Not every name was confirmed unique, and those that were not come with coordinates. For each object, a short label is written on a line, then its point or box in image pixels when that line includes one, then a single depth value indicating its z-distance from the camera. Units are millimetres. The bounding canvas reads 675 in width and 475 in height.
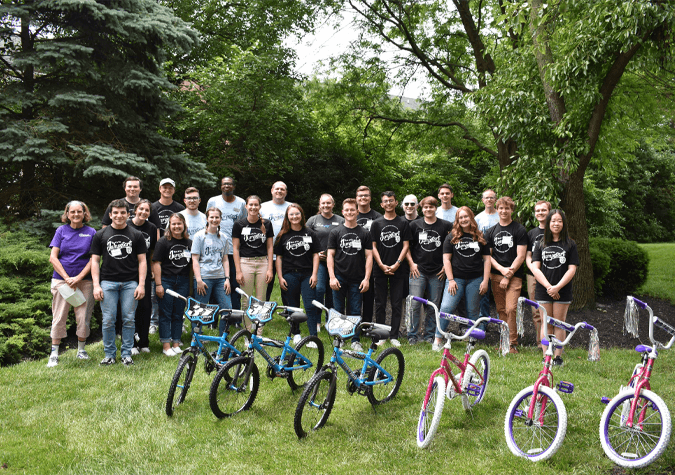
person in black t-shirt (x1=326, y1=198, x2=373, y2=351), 6652
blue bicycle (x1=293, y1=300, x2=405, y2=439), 4166
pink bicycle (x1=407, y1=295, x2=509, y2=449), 4004
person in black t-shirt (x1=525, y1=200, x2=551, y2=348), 6387
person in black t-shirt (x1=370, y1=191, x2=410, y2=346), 6832
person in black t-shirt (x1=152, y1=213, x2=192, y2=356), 6367
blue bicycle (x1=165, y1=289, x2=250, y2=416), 4594
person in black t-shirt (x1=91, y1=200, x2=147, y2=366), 6066
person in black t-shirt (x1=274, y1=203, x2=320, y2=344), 6676
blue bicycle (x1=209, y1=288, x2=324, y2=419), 4508
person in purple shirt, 6137
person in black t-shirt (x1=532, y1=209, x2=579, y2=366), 6035
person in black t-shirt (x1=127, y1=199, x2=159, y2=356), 6421
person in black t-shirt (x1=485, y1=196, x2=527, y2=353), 6582
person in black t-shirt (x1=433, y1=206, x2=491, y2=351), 6480
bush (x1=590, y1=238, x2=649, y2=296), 10906
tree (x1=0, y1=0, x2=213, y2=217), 8703
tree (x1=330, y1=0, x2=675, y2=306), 7477
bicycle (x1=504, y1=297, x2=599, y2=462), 3652
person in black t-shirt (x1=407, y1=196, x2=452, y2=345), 6863
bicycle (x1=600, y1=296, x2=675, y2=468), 3572
